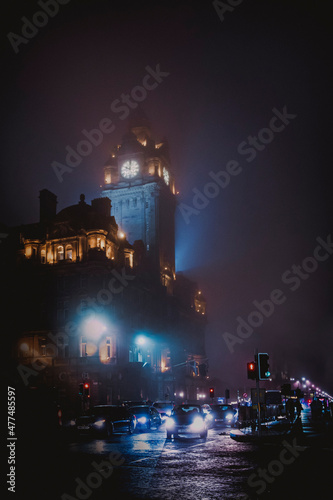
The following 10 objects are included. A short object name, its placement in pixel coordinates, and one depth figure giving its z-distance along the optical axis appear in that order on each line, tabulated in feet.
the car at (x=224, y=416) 125.29
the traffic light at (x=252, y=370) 77.04
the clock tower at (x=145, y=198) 292.81
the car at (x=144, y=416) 103.14
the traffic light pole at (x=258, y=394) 74.74
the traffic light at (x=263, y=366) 75.42
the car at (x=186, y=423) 77.30
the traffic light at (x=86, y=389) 129.70
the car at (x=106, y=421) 91.45
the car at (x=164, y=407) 135.03
